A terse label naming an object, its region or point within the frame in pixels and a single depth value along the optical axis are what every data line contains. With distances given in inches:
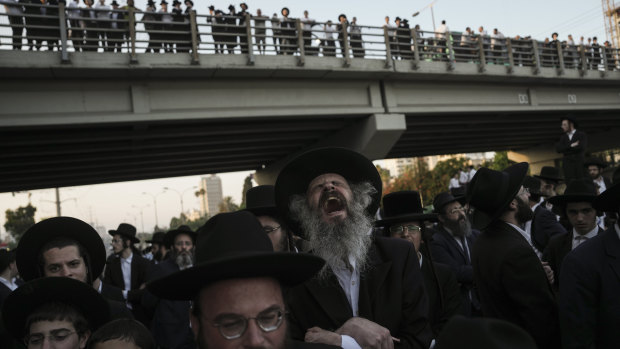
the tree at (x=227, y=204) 4217.5
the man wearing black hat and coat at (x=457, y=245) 218.8
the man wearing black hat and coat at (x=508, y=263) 134.0
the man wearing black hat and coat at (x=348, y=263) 104.5
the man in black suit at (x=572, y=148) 420.8
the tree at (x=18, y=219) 2804.6
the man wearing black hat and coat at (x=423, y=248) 156.7
